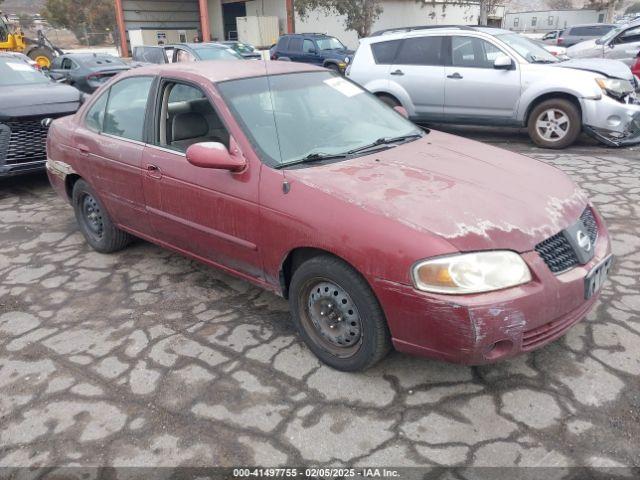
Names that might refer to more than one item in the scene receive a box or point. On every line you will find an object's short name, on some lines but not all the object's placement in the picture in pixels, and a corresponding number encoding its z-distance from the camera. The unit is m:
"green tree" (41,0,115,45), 43.75
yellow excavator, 19.31
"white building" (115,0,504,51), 29.72
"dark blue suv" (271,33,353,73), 17.39
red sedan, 2.43
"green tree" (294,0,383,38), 23.97
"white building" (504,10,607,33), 46.66
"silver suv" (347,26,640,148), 7.14
